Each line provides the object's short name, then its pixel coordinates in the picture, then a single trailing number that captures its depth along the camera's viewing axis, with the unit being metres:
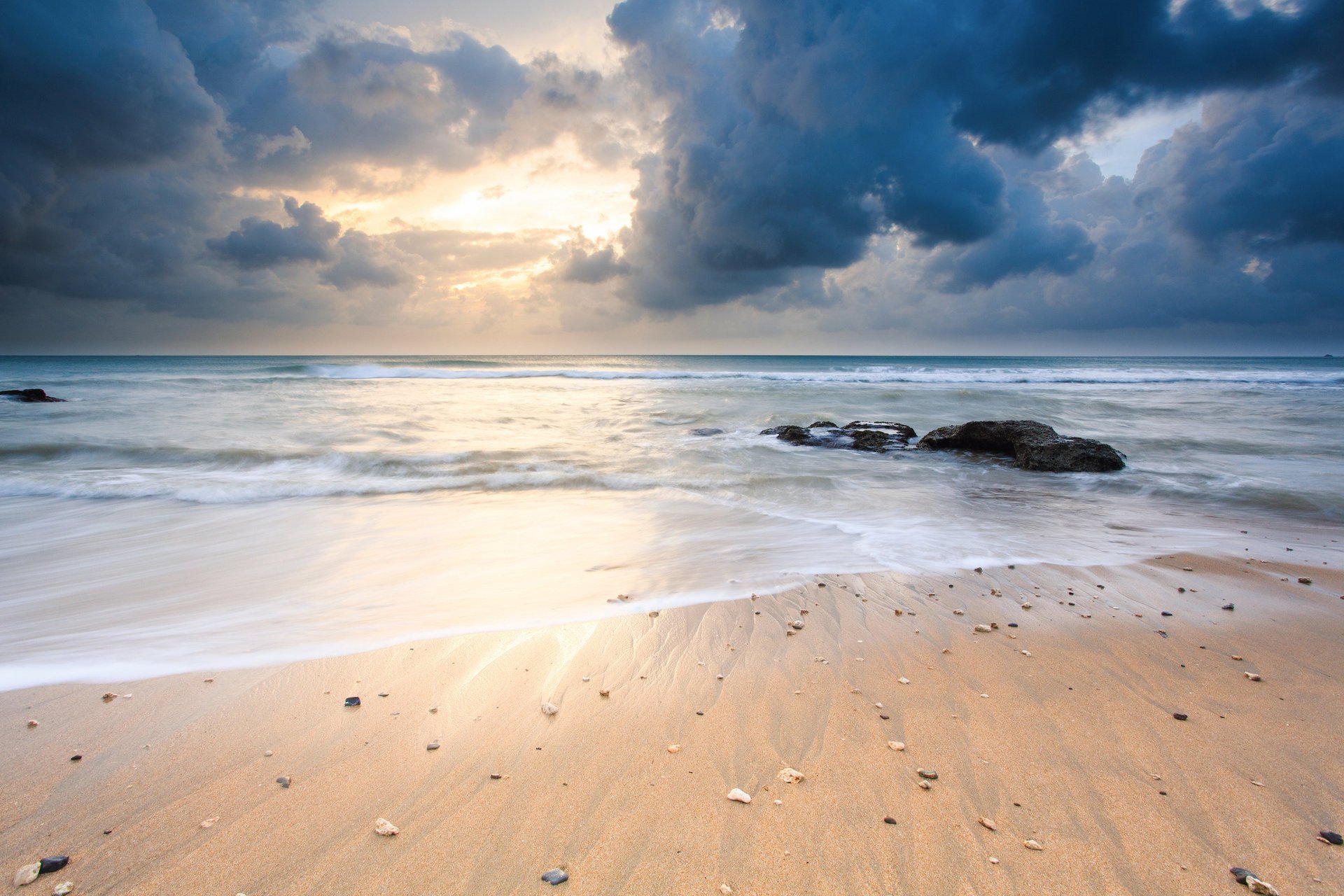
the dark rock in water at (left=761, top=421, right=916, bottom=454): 10.61
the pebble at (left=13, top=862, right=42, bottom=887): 1.57
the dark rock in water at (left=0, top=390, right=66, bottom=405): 18.36
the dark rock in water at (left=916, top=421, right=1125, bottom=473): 8.34
